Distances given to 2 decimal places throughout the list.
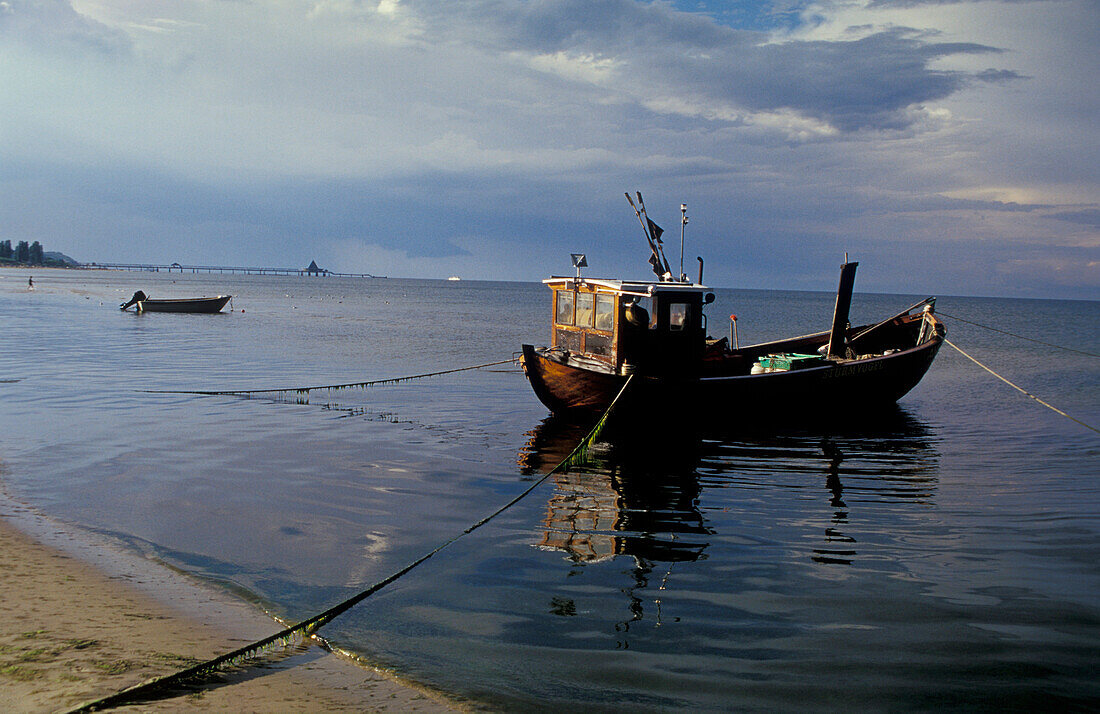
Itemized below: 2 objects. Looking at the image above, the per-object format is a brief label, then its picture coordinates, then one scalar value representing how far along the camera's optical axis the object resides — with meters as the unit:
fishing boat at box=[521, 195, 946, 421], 16.05
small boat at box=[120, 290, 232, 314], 54.00
